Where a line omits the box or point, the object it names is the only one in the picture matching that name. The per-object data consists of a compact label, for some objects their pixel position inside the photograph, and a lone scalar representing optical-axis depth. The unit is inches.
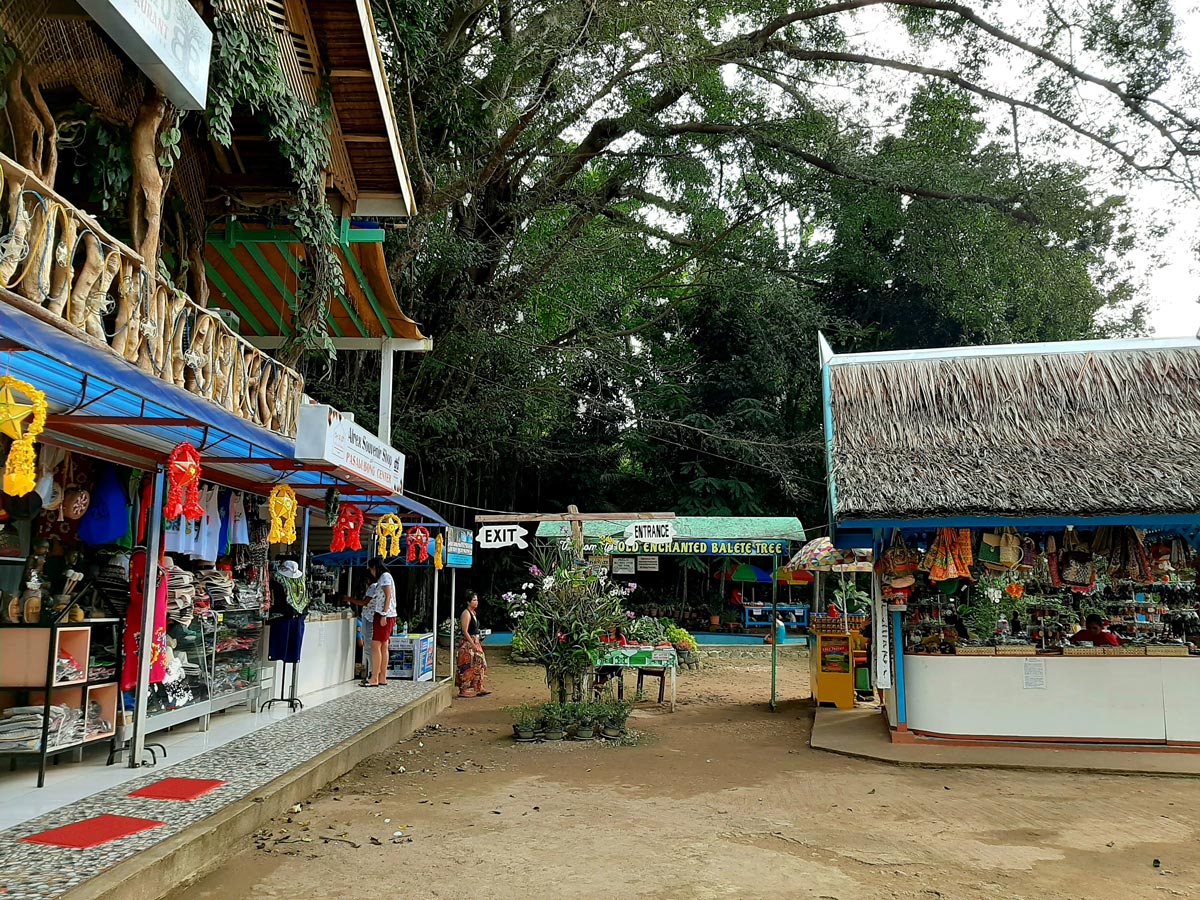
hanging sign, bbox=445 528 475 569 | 464.4
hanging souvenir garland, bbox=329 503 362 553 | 338.6
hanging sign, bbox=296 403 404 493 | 266.8
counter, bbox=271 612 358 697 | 373.7
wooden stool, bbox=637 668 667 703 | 430.6
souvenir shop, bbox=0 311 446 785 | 186.4
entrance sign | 410.3
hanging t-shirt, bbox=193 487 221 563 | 284.5
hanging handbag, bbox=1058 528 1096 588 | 335.9
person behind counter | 326.3
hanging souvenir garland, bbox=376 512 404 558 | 368.8
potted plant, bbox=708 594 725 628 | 821.9
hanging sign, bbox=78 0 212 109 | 167.2
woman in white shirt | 410.9
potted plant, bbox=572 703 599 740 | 346.0
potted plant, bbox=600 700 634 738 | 347.6
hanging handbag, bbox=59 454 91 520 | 231.1
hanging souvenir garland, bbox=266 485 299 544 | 265.7
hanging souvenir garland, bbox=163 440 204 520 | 209.2
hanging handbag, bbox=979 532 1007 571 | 333.7
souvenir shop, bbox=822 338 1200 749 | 313.7
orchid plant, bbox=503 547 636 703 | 348.5
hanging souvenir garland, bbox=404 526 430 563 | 424.8
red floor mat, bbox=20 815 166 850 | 170.1
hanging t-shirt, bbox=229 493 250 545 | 307.4
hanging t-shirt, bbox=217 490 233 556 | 303.0
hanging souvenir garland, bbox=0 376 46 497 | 136.9
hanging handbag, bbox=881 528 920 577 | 331.3
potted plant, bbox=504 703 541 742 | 341.7
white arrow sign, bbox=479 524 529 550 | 414.0
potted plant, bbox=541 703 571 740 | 345.1
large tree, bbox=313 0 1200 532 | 477.7
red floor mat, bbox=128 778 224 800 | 208.2
